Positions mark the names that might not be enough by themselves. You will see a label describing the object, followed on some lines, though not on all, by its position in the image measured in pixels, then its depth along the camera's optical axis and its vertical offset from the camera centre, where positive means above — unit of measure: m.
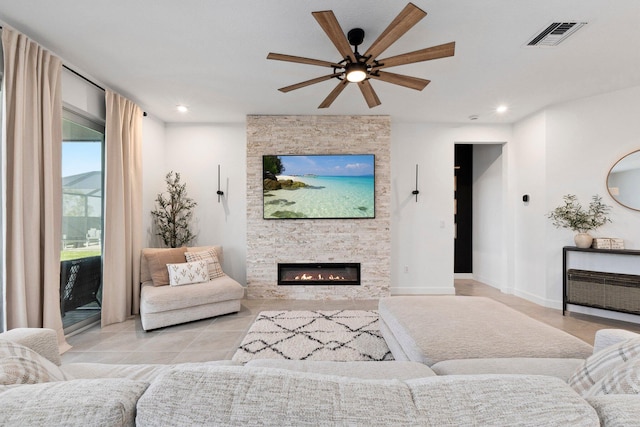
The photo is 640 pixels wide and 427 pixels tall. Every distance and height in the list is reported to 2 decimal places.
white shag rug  2.48 -1.20
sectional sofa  0.56 -0.38
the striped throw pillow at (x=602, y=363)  0.98 -0.53
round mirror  3.45 +0.37
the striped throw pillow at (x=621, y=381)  0.81 -0.48
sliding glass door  2.99 -0.07
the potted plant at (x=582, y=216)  3.58 -0.05
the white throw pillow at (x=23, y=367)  0.84 -0.47
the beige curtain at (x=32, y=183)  2.24 +0.26
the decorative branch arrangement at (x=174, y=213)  4.35 +0.01
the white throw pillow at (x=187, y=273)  3.47 -0.71
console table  3.19 -0.86
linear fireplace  4.36 -0.91
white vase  3.52 -0.33
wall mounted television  4.32 +0.40
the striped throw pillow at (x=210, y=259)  3.79 -0.59
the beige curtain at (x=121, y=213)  3.29 +0.01
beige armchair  3.07 -0.90
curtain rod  2.85 +1.41
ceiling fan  1.72 +1.11
